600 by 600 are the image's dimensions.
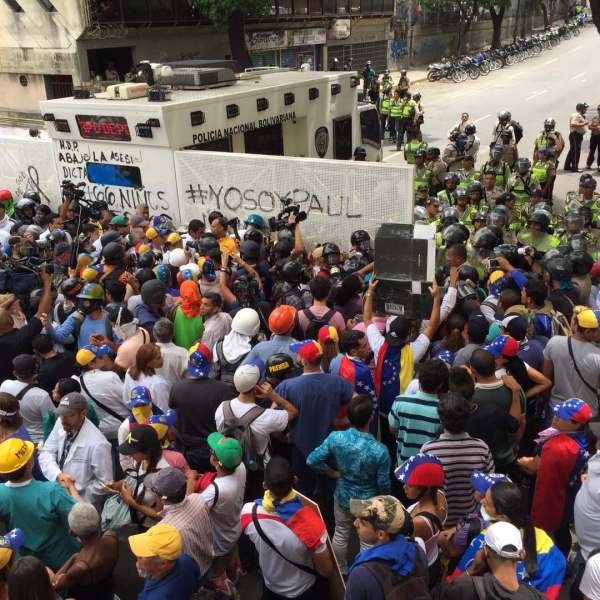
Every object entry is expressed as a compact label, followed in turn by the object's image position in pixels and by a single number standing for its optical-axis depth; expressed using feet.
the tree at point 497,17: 130.11
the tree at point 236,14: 74.28
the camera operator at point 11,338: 18.38
